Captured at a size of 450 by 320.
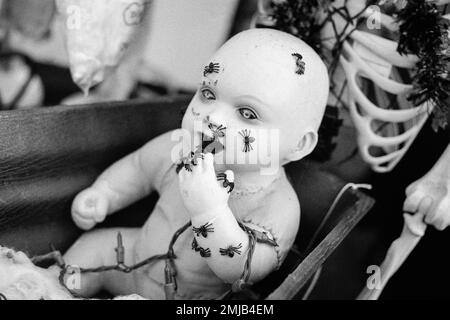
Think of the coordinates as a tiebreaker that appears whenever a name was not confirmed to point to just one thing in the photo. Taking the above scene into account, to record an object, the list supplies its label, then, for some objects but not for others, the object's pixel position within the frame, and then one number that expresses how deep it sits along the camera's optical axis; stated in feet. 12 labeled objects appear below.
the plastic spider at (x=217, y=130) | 2.31
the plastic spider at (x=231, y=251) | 2.25
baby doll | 2.26
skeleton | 2.76
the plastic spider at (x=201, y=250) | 2.29
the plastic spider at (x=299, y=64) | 2.36
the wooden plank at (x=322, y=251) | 2.00
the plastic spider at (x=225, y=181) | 2.26
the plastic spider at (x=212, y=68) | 2.37
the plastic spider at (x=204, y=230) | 2.23
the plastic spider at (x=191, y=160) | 2.22
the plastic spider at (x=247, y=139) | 2.31
